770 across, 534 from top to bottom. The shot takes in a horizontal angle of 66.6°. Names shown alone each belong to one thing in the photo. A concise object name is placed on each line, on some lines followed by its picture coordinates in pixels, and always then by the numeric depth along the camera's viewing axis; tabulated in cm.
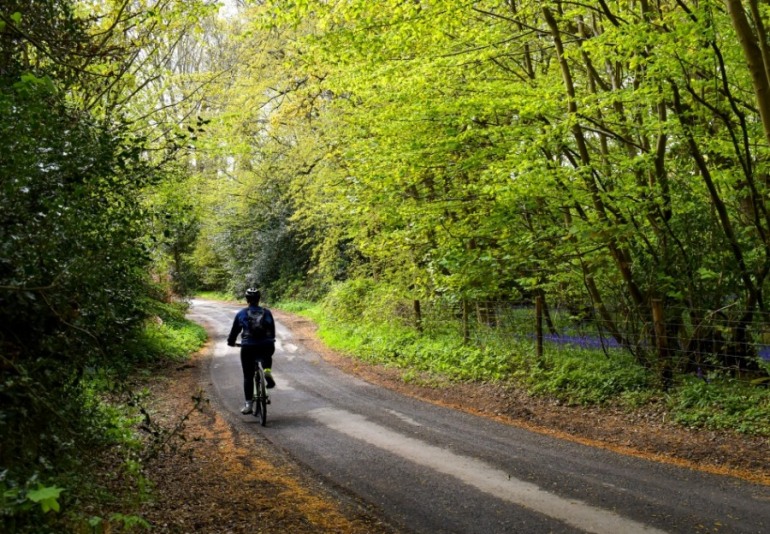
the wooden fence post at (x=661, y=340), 929
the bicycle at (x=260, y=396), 897
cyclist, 954
